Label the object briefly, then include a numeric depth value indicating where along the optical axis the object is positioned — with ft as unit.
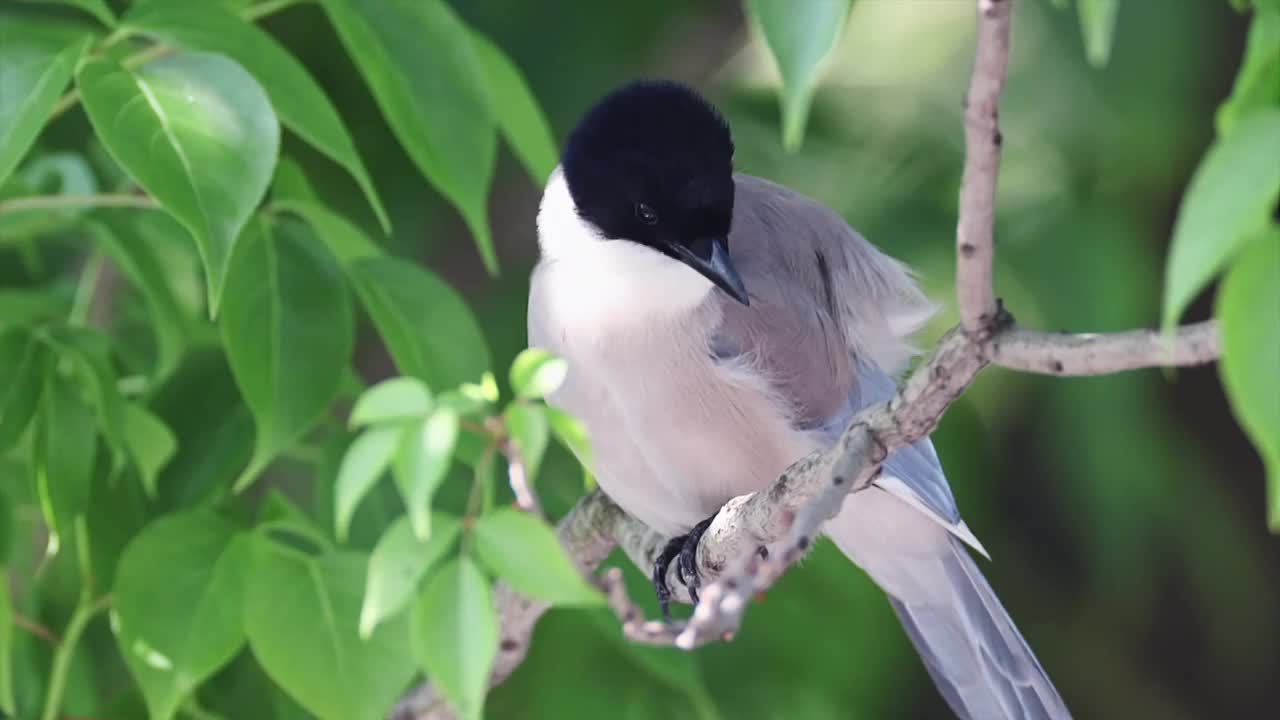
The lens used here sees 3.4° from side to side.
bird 14.53
